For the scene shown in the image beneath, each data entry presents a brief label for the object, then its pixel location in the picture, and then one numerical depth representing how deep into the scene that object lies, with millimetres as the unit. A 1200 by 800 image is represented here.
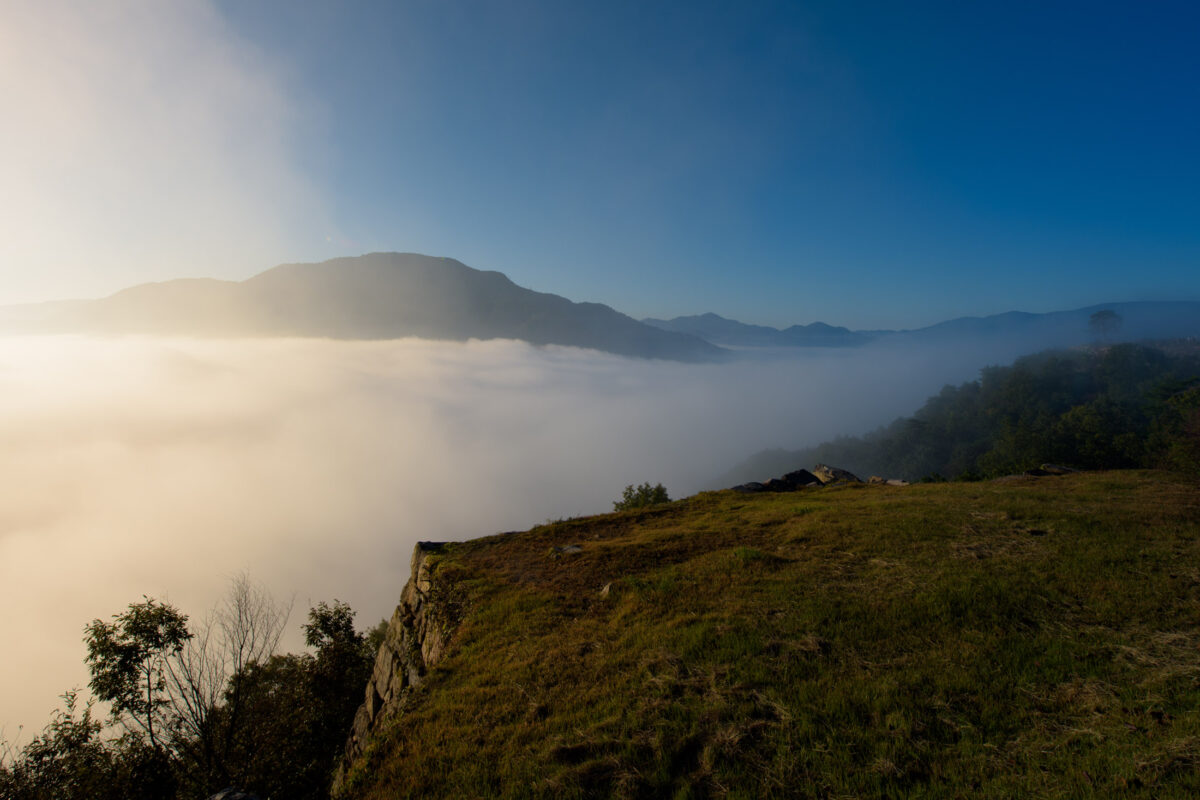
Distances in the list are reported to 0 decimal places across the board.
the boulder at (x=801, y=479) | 42625
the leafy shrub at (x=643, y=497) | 46719
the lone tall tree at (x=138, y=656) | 17609
